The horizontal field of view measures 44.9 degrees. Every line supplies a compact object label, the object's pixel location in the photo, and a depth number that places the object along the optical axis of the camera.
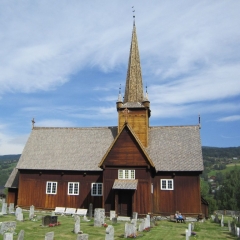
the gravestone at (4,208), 27.43
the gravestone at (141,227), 18.89
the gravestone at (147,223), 19.90
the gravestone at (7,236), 12.05
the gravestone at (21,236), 13.54
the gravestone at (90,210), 27.40
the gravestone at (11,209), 28.32
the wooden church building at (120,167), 27.77
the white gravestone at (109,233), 14.08
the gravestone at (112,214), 24.48
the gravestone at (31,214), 24.07
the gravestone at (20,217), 22.78
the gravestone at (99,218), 20.88
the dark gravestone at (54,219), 20.51
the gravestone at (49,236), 13.44
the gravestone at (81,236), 12.72
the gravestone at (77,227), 17.81
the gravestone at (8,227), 16.13
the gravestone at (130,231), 16.46
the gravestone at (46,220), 19.95
